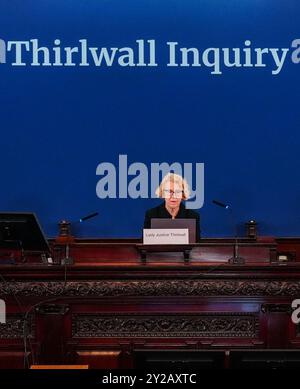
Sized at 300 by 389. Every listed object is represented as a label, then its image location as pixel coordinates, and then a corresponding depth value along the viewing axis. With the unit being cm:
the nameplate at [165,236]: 804
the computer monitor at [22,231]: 761
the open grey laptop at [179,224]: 824
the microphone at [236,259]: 776
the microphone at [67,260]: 767
